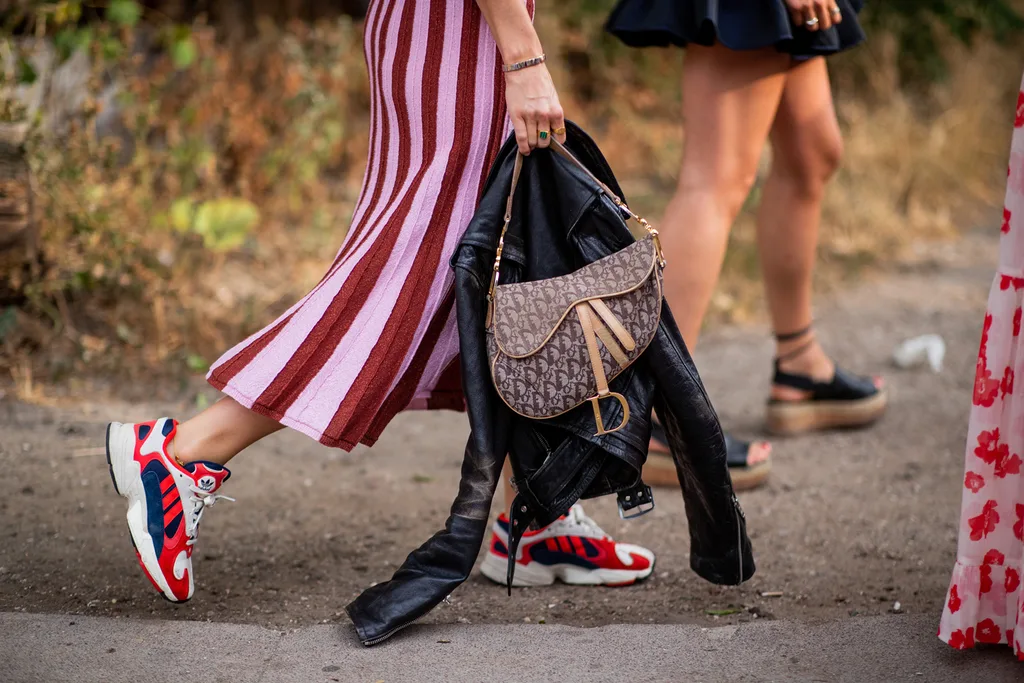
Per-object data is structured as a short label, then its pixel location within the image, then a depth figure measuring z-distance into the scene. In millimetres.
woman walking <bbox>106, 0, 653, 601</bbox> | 5037
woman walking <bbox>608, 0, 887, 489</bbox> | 5447
